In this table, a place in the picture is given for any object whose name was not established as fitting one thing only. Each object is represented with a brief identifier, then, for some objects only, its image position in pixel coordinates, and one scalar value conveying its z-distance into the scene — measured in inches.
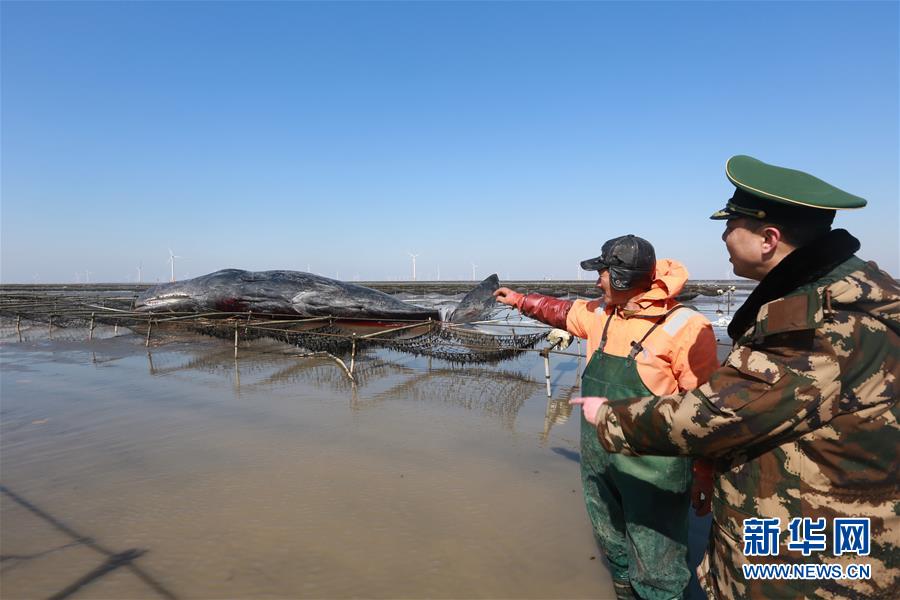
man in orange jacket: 85.7
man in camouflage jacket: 50.1
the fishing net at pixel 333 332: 361.4
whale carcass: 451.8
